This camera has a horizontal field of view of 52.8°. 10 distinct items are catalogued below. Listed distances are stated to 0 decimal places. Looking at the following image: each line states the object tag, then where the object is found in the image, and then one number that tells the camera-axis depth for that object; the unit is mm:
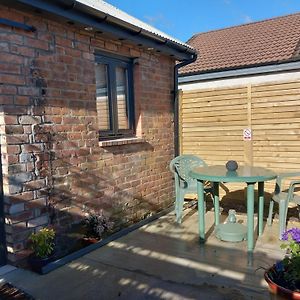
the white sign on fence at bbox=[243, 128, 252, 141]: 5926
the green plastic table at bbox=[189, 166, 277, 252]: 3672
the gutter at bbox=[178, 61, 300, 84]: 5512
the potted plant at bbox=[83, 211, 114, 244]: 3977
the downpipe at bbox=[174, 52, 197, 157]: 5950
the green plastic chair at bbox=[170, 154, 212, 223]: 4905
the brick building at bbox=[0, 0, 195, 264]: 3168
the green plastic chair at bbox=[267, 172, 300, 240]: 4137
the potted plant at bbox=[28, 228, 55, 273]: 3225
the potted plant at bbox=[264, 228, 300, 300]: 2126
